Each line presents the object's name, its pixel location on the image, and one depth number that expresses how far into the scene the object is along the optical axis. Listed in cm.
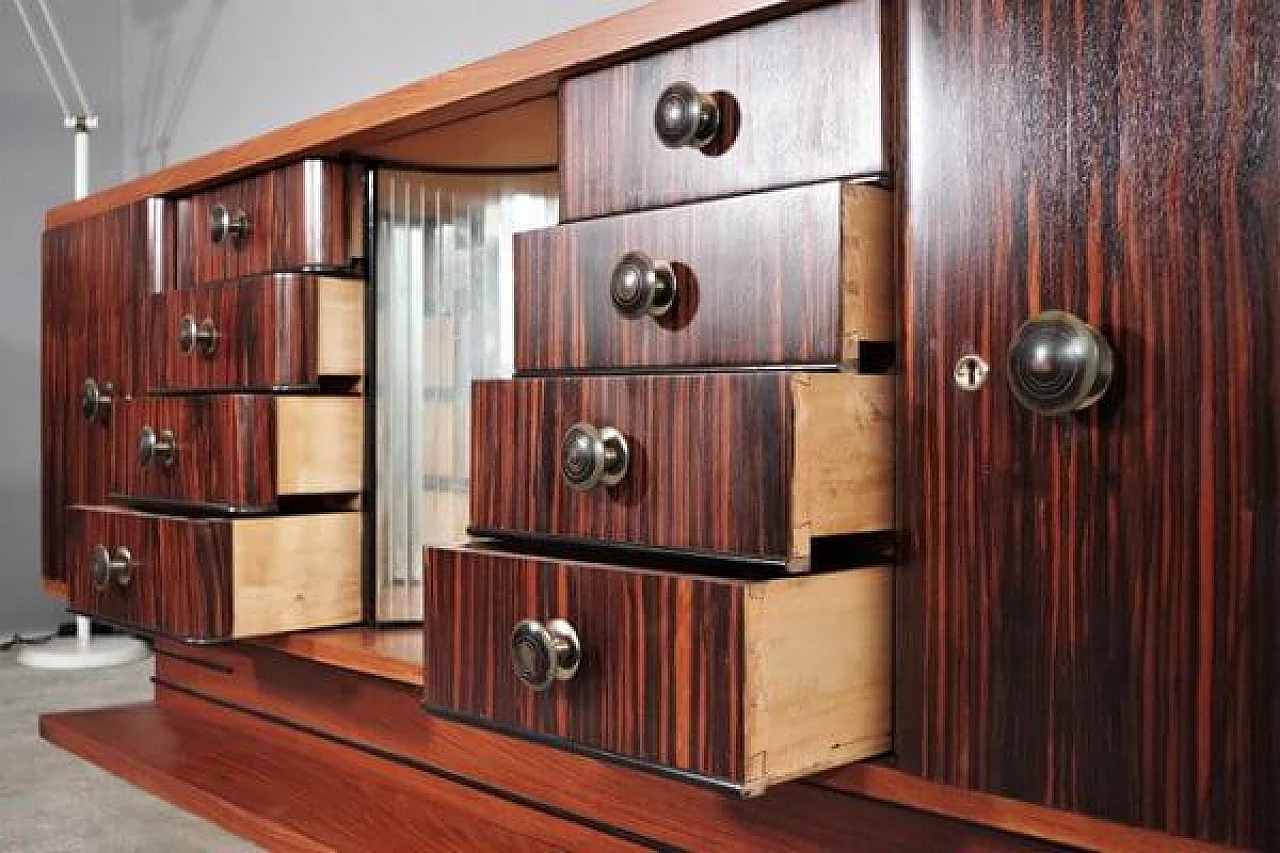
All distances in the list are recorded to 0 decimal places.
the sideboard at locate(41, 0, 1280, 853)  61
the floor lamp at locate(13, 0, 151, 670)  218
